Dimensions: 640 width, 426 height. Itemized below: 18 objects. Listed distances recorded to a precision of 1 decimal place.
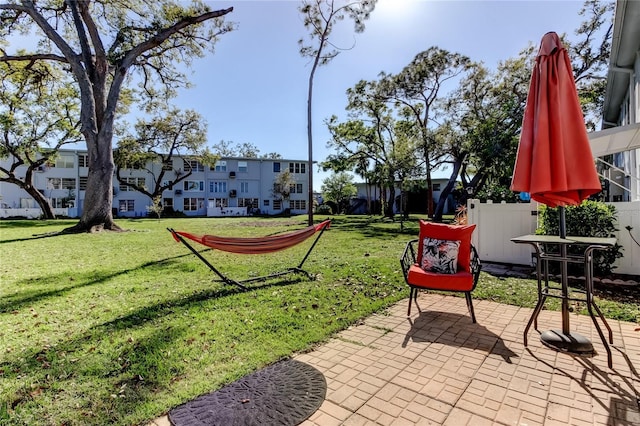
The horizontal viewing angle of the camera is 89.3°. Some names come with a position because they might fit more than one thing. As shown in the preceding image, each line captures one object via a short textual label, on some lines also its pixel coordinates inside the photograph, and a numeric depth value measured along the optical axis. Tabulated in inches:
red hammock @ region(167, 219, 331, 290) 170.4
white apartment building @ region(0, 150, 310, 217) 1236.5
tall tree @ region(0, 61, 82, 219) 759.4
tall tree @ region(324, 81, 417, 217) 847.7
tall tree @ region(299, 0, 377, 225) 603.8
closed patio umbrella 104.7
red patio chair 138.4
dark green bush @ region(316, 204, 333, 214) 1320.1
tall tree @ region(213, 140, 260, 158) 1601.9
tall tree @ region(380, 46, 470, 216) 712.4
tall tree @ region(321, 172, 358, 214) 1323.3
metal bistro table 107.8
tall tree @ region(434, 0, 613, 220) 536.4
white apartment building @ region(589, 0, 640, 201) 198.2
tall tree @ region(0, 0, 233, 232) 497.4
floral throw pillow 151.2
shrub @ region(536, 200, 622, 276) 202.2
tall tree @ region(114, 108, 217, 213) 1059.3
